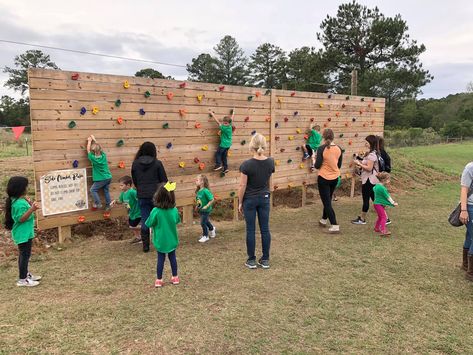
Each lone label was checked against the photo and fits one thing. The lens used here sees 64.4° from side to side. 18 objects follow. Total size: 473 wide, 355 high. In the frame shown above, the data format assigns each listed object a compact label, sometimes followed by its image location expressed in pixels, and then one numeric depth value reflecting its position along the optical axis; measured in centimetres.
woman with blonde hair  496
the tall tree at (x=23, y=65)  5438
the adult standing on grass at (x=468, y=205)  455
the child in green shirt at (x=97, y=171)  605
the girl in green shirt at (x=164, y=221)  436
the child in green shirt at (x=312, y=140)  993
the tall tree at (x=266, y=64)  5344
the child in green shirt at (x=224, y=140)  779
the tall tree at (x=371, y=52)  3306
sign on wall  580
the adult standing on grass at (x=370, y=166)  721
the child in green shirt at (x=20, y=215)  434
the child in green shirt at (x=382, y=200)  683
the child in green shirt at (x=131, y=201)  617
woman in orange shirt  691
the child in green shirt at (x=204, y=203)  630
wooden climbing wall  574
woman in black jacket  566
